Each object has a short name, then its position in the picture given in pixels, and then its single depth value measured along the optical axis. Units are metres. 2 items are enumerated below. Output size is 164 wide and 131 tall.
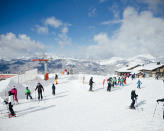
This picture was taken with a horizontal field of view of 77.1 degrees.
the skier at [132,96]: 9.88
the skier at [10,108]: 8.85
